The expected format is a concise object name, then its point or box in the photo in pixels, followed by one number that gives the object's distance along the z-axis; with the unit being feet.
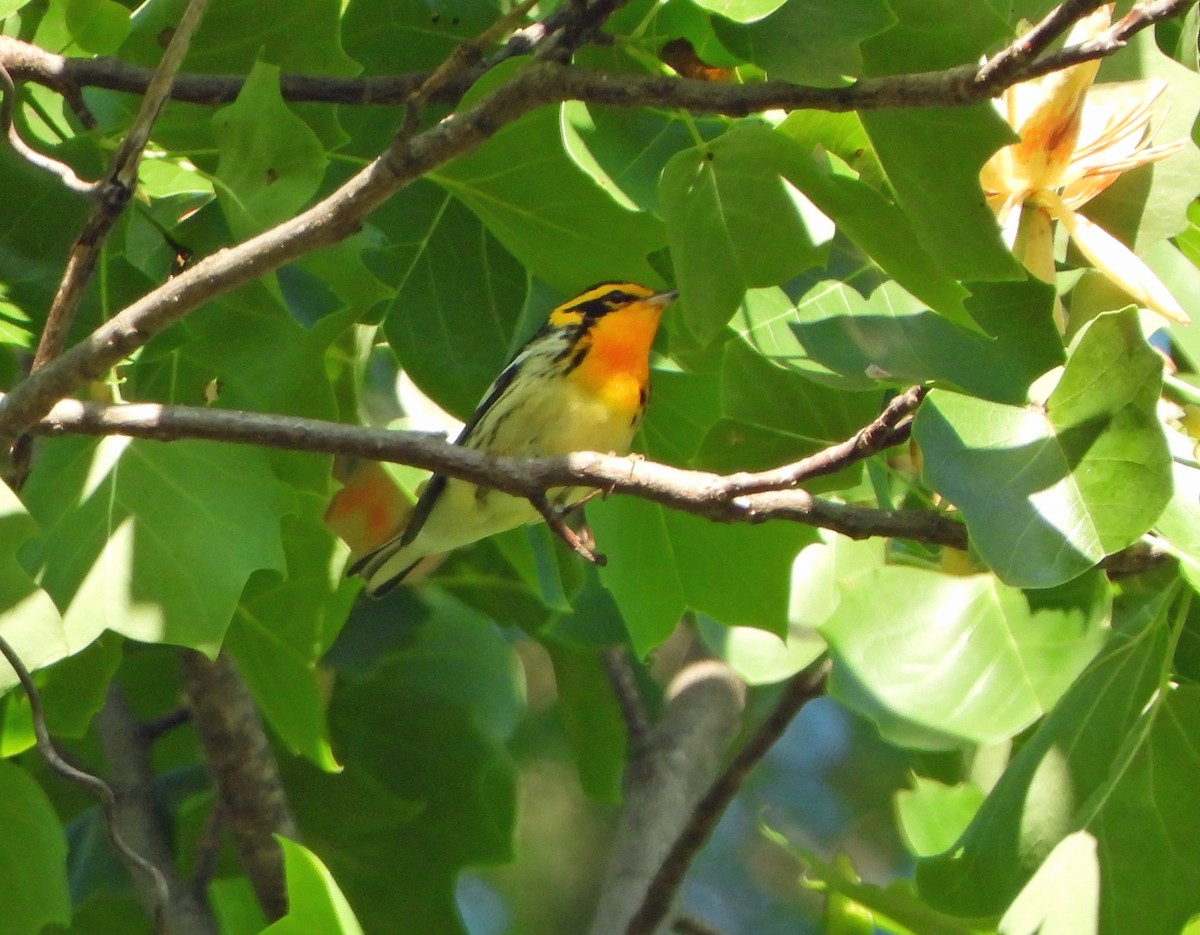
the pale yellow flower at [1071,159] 13.89
